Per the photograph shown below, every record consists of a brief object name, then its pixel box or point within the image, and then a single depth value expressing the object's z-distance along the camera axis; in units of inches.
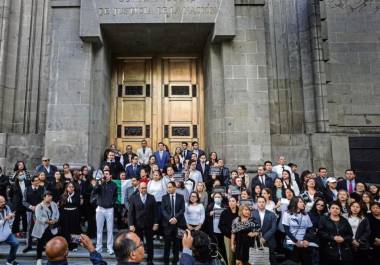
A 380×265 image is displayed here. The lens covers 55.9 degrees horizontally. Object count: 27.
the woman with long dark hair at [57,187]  377.1
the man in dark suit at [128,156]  466.9
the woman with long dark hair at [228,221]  317.0
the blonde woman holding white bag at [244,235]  289.6
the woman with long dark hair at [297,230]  304.7
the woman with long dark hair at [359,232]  297.9
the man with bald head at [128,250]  133.6
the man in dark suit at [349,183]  403.5
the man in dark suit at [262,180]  392.5
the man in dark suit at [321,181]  386.9
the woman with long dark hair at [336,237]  291.9
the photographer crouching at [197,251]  156.9
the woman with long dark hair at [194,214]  336.2
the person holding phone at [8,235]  319.3
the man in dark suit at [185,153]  474.8
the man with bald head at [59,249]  138.8
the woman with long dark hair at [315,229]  302.4
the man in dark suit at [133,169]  430.9
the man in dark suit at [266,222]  308.5
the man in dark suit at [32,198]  358.6
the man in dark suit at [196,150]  463.2
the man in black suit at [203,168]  428.1
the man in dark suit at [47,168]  426.2
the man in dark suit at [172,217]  329.4
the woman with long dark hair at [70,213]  358.0
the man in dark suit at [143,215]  335.9
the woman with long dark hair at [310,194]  342.0
